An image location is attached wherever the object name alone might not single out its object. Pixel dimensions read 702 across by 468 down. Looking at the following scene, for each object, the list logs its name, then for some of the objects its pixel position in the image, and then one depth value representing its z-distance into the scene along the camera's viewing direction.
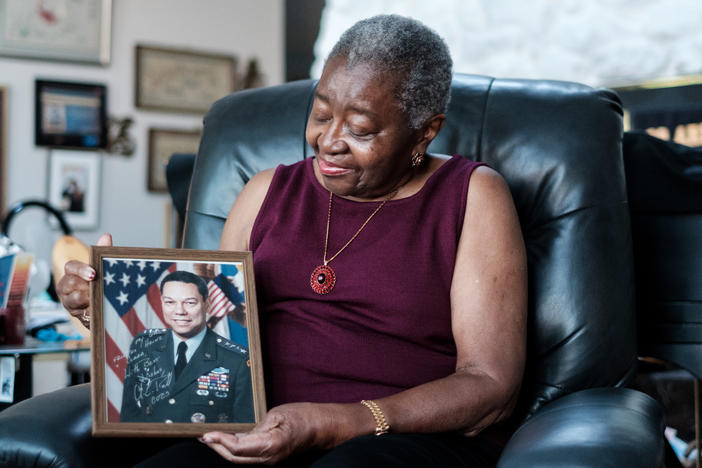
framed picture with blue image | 4.08
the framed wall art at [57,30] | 4.03
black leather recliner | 1.20
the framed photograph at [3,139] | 3.97
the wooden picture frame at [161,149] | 4.33
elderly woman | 1.28
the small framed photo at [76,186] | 4.11
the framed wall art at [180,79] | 4.33
